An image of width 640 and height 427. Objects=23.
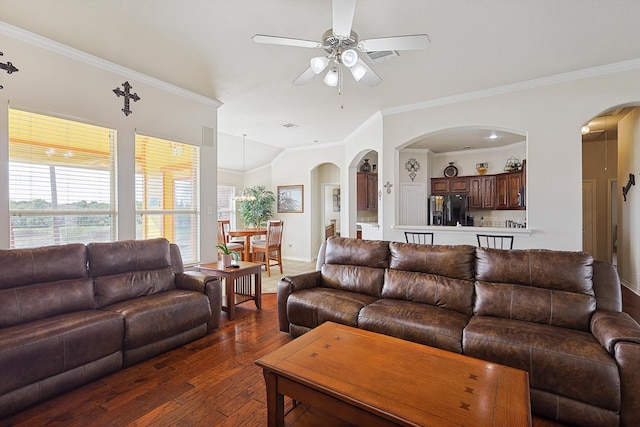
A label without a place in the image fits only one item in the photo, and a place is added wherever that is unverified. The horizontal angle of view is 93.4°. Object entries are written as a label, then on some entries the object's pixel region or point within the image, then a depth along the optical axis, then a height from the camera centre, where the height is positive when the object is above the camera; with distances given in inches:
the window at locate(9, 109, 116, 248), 115.2 +14.2
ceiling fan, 80.4 +51.6
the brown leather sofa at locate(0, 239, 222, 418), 77.5 -31.2
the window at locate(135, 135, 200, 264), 154.7 +12.0
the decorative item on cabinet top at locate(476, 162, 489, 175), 304.5 +44.6
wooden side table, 140.6 -34.2
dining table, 253.1 -17.7
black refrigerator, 306.3 +3.2
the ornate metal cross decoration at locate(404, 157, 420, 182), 313.4 +47.5
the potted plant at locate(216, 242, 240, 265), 151.7 -22.1
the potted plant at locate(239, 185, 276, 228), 319.3 +7.1
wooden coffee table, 50.1 -32.8
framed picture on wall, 316.2 +16.0
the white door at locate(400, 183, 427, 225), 311.3 +9.9
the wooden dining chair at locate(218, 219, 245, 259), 249.3 -21.1
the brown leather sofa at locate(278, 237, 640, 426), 68.1 -31.4
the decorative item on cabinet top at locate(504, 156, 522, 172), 282.7 +44.6
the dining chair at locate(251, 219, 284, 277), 238.5 -25.9
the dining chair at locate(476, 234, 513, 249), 166.6 -16.7
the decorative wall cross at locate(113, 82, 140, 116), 142.4 +57.4
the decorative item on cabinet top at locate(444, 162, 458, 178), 321.2 +44.3
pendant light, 287.9 +25.8
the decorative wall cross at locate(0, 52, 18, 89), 109.2 +54.5
